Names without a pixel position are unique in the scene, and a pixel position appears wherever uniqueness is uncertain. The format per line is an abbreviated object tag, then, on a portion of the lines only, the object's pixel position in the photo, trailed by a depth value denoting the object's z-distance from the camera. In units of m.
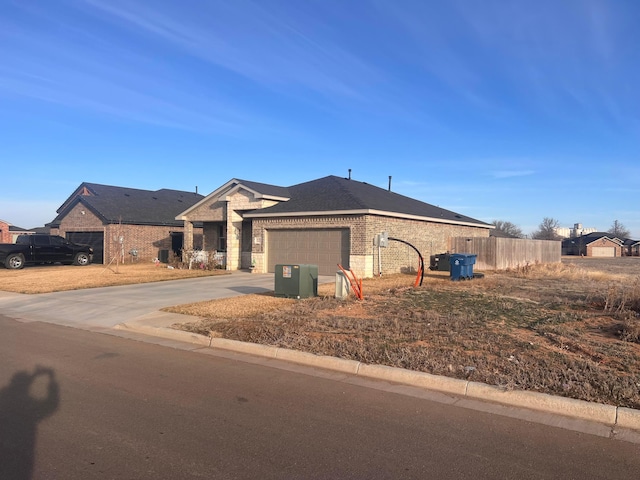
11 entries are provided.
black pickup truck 25.91
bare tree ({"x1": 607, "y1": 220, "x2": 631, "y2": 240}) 135.25
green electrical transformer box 13.77
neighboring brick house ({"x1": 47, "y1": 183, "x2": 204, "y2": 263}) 31.70
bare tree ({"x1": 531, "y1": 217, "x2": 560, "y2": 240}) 122.69
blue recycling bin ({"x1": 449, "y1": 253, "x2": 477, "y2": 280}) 19.98
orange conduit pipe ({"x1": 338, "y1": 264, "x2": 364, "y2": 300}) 13.31
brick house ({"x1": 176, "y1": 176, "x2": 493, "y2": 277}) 21.12
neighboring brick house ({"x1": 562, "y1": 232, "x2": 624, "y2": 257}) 92.38
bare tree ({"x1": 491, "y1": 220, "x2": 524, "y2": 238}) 109.19
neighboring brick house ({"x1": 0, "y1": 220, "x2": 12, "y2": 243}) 53.88
